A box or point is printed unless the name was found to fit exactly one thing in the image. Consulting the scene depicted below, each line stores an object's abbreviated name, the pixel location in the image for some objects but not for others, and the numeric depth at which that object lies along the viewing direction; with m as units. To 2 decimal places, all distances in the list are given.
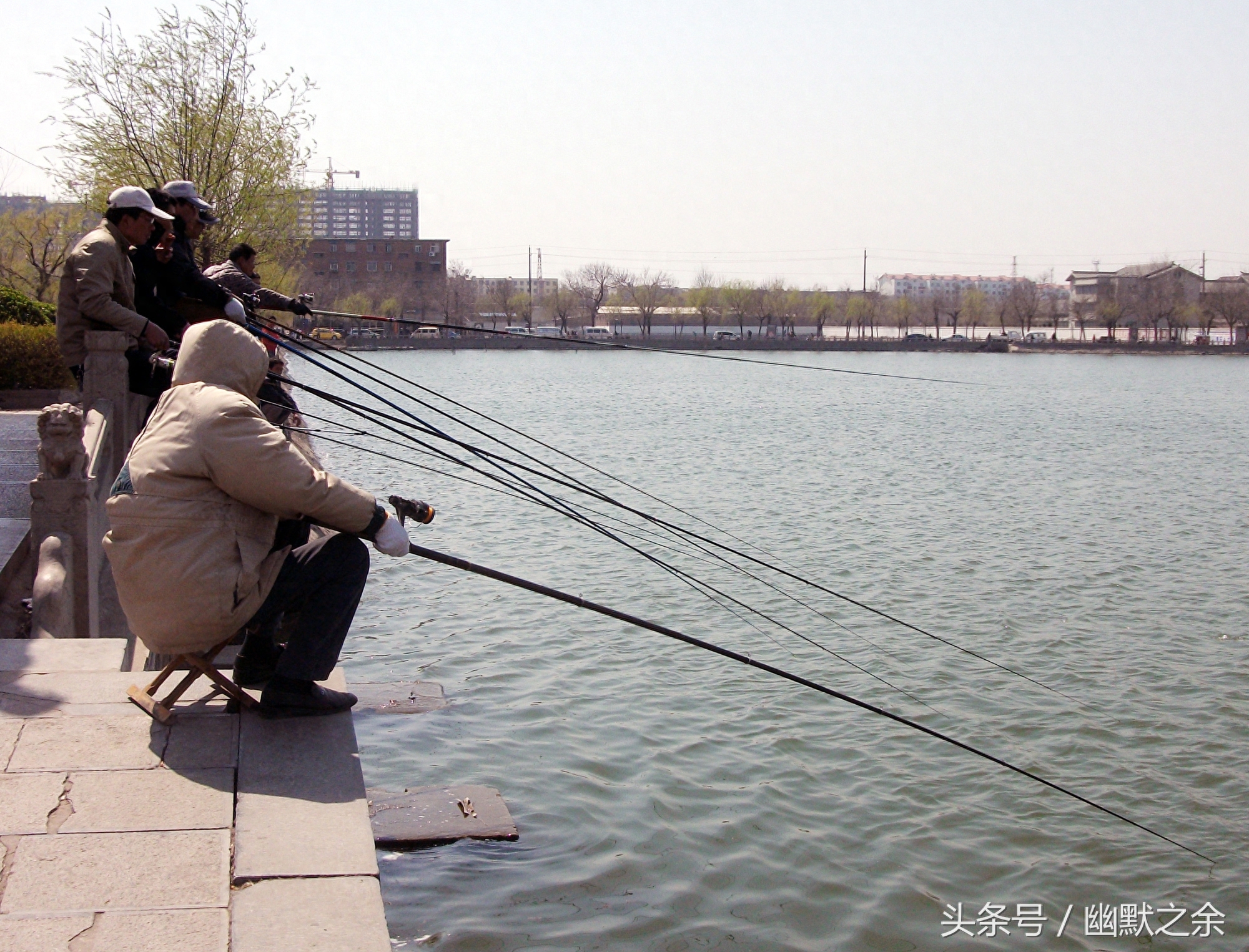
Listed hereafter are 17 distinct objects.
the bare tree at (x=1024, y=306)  132.00
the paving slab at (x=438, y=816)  6.50
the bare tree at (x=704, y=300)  135.62
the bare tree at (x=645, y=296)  129.12
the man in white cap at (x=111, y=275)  7.75
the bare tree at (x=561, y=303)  134.12
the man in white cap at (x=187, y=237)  8.41
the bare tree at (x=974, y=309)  138.12
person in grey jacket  8.67
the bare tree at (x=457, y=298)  124.94
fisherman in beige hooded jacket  4.30
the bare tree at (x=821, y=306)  135.25
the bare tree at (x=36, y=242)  42.22
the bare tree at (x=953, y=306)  136.25
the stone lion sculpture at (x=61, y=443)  6.87
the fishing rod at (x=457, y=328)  7.79
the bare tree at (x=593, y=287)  139.50
